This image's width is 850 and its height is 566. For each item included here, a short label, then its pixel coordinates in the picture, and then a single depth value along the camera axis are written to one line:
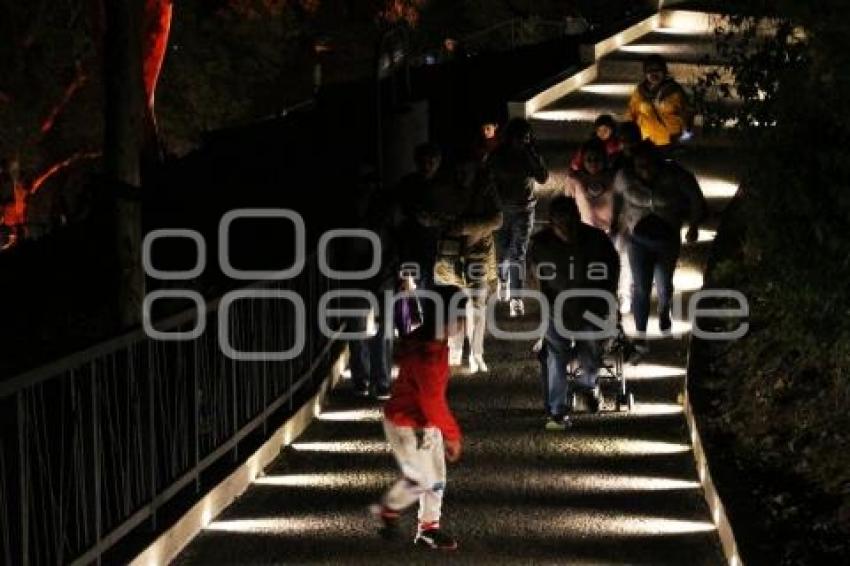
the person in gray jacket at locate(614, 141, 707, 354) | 14.64
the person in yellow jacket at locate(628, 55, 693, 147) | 17.69
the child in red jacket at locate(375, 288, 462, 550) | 10.15
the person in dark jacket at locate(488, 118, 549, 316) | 15.86
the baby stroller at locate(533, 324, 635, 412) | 13.23
